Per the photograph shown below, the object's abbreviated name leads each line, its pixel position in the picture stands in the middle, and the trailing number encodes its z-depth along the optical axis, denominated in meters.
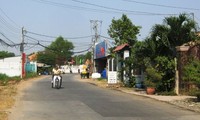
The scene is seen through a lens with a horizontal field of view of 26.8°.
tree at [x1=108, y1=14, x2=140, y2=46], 47.94
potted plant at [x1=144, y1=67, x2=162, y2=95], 23.22
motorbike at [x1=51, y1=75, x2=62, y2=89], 29.06
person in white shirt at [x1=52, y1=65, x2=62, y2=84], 29.35
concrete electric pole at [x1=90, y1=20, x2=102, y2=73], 73.19
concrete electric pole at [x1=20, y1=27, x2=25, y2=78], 61.50
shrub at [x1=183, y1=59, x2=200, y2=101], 17.83
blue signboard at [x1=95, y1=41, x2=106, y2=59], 58.34
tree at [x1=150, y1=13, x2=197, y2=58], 23.17
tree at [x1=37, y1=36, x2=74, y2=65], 121.75
